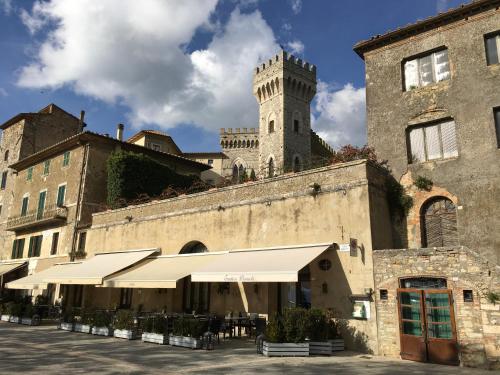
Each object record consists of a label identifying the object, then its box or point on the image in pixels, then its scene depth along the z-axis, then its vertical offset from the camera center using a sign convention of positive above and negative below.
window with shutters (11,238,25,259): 26.31 +2.98
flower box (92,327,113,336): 14.02 -1.04
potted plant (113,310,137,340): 13.25 -0.81
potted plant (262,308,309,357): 10.24 -0.79
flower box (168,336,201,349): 11.33 -1.09
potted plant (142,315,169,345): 12.15 -0.86
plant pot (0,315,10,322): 18.42 -0.90
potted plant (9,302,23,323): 17.77 -0.61
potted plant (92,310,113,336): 14.06 -0.82
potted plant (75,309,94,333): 14.76 -0.80
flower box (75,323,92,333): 14.70 -1.00
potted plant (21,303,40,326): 17.34 -0.74
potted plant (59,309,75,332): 15.39 -0.82
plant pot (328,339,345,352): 10.74 -1.03
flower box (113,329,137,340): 13.17 -1.06
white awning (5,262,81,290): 17.88 +0.77
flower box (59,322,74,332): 15.36 -1.01
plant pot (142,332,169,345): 12.11 -1.07
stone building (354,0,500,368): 9.60 +3.81
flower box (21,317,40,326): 17.30 -0.95
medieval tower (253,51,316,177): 43.56 +20.06
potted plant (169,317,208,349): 11.39 -0.85
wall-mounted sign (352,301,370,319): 11.03 -0.16
